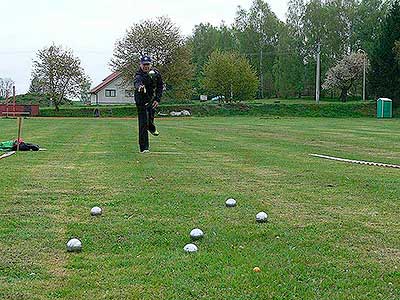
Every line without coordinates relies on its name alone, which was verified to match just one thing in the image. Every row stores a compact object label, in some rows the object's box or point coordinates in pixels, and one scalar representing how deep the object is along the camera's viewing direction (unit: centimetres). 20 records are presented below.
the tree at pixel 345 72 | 8312
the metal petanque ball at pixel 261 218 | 687
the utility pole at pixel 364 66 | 8150
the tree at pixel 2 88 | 9216
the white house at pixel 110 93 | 9969
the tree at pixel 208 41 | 10788
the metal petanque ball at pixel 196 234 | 601
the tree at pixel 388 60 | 6838
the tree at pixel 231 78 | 8012
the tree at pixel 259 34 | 9488
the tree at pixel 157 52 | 7200
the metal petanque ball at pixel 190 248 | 561
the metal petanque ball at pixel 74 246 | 564
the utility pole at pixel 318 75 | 8369
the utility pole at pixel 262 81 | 10031
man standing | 1538
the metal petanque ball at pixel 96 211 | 727
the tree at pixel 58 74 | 7350
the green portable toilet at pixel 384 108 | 6391
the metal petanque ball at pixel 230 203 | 780
